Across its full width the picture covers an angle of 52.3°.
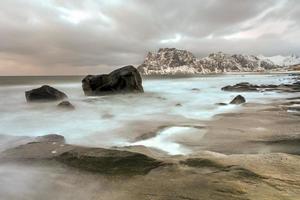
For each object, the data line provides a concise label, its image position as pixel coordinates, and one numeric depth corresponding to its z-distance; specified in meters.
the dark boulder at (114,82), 29.53
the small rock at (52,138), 8.65
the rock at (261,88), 28.88
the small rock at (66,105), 17.33
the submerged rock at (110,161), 5.28
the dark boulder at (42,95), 21.73
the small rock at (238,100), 18.52
